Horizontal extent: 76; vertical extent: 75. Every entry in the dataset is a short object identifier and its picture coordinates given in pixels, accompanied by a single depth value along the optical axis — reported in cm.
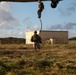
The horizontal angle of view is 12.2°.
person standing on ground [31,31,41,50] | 2983
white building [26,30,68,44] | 8938
